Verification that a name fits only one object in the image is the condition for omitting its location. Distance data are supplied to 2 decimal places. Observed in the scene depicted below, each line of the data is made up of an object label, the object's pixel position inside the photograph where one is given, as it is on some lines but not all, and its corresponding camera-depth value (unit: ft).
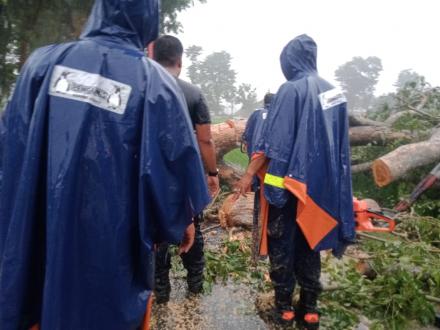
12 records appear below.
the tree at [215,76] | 209.77
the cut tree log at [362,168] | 22.47
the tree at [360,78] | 258.78
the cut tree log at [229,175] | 23.35
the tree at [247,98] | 201.67
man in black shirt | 9.80
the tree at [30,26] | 19.27
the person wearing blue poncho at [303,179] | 8.61
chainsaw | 9.55
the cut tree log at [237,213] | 17.12
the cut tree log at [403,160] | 17.57
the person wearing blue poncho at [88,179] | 4.88
